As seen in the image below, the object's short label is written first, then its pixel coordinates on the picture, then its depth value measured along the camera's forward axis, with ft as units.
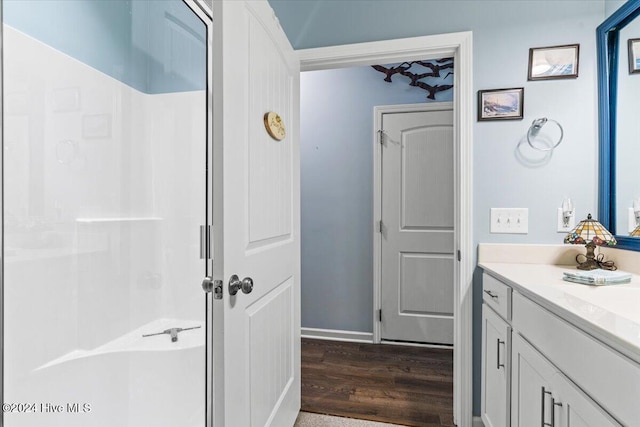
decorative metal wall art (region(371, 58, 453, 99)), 8.93
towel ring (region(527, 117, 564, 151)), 5.29
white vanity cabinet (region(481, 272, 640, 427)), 2.26
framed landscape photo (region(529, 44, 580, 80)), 5.25
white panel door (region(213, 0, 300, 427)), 3.23
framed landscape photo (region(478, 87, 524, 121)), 5.39
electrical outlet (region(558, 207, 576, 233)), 5.29
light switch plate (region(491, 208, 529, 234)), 5.43
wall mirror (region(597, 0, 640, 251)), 4.62
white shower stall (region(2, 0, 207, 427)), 4.16
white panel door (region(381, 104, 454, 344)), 9.09
